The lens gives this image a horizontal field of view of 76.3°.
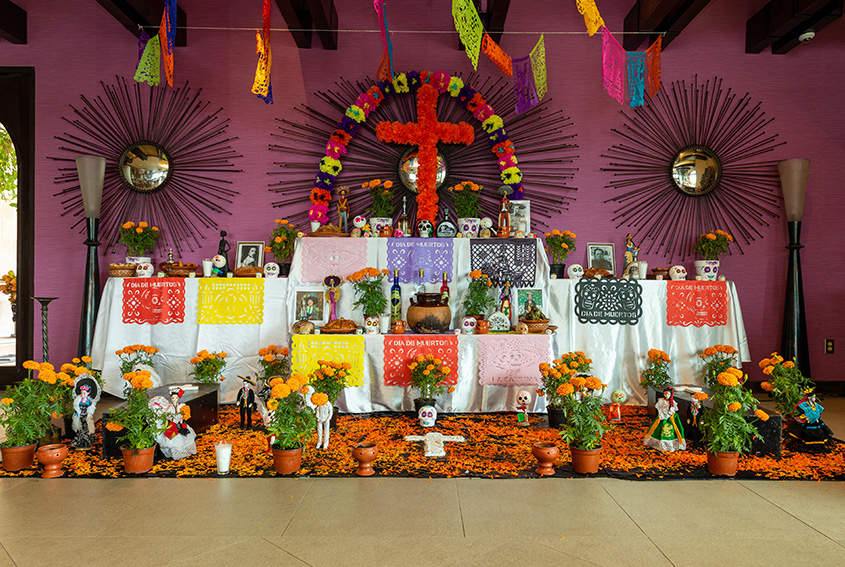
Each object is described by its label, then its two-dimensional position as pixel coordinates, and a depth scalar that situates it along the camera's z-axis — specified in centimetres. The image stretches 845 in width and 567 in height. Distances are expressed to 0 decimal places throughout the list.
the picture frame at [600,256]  525
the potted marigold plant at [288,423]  286
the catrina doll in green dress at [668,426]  325
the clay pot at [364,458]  285
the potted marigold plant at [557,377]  371
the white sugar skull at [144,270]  480
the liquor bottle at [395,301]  461
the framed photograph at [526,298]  477
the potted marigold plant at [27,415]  292
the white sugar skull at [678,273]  484
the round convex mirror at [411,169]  521
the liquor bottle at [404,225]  493
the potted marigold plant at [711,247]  495
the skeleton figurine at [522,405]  387
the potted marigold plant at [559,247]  498
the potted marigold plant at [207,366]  425
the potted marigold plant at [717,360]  440
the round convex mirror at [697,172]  533
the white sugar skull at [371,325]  432
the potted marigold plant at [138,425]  286
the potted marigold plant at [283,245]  493
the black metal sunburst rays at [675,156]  534
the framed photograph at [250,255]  514
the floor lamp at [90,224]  480
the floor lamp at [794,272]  498
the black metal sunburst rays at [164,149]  529
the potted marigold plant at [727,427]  281
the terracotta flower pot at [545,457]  285
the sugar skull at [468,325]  438
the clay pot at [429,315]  437
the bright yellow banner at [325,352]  420
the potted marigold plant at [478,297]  461
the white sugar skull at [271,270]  479
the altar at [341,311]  470
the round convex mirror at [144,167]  526
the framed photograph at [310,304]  470
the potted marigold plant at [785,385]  343
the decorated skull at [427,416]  380
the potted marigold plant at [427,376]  402
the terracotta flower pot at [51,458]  283
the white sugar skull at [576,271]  483
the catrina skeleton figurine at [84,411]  329
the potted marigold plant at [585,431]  286
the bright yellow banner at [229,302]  470
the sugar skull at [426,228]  488
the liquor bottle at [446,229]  488
